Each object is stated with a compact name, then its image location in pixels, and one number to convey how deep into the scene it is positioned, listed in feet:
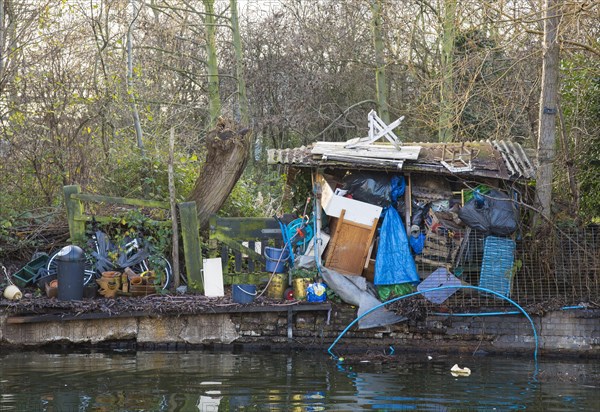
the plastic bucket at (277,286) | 46.01
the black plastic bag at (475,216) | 43.28
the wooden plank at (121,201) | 47.11
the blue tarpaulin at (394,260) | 44.37
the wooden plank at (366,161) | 43.96
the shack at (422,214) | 43.86
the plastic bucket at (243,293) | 44.50
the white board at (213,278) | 46.55
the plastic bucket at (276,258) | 46.59
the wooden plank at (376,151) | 44.31
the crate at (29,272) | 47.55
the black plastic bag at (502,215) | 43.39
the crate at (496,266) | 43.78
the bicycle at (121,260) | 47.19
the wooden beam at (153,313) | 43.65
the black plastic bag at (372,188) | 45.01
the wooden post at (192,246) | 47.16
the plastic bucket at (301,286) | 45.09
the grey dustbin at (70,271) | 44.52
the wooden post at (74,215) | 47.73
